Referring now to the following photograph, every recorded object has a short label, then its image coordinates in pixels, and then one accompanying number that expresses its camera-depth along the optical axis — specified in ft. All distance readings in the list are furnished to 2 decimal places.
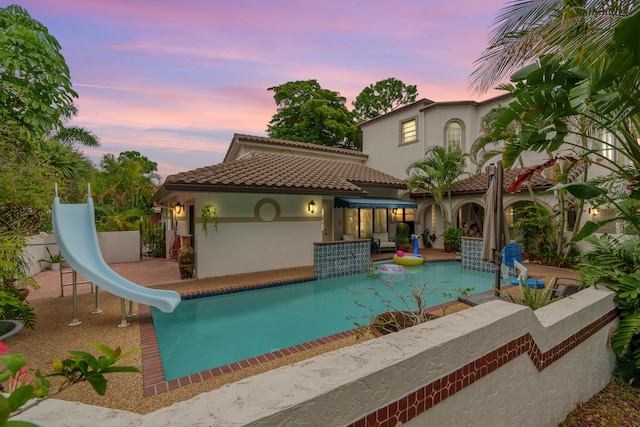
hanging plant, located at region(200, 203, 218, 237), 44.05
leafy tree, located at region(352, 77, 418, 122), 156.56
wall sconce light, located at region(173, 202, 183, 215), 59.41
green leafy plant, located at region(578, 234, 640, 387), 18.81
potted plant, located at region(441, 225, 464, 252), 71.05
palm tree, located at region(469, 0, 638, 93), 20.31
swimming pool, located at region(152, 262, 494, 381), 23.56
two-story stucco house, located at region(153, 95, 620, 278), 46.73
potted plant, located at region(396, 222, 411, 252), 77.26
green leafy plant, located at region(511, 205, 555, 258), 56.34
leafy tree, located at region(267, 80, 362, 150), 132.57
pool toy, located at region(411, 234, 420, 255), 63.44
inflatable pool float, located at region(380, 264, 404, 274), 50.78
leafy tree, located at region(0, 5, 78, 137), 23.07
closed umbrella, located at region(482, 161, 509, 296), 30.55
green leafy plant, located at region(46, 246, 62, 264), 53.61
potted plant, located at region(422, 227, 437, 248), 79.77
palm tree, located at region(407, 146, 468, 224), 70.44
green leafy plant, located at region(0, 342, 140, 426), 4.53
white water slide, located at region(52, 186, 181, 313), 25.98
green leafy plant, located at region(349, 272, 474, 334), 19.10
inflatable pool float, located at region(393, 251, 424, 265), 58.44
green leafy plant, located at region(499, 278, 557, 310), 20.94
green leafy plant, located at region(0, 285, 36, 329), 23.58
